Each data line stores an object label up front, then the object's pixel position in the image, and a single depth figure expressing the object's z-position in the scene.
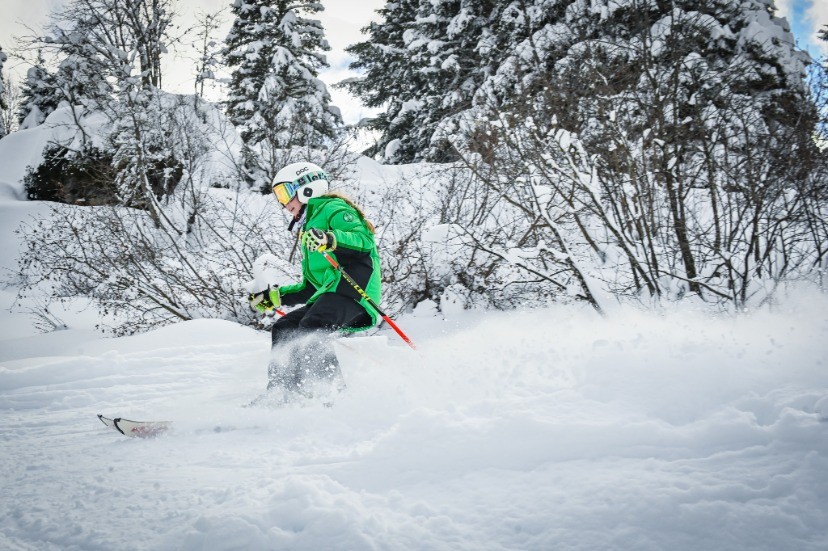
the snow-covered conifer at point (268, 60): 17.38
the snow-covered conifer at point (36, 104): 27.70
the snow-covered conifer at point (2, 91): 29.78
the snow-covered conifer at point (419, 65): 17.47
